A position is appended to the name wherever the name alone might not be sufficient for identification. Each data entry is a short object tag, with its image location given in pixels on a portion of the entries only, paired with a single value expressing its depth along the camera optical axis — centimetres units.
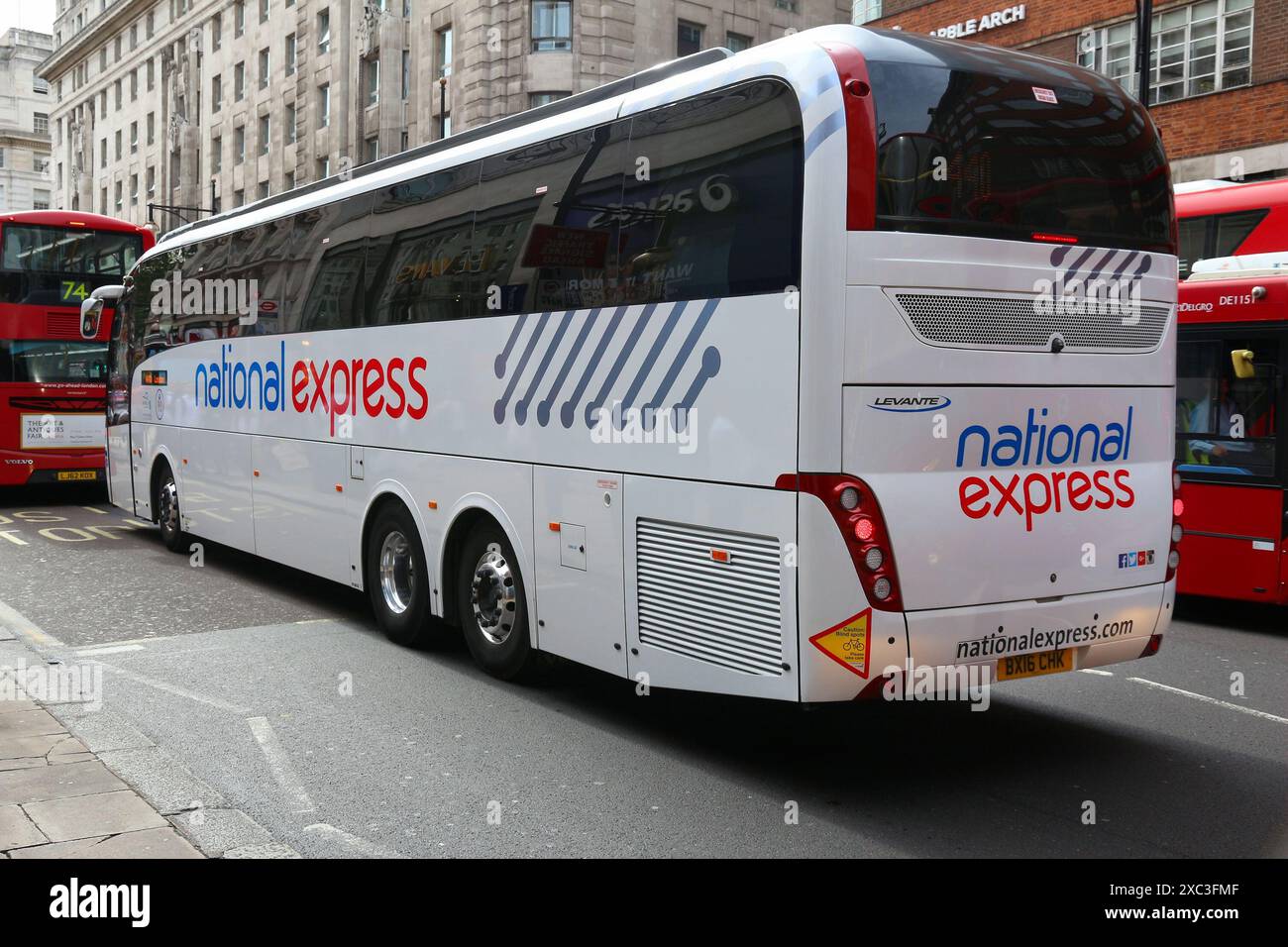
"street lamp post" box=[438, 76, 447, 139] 3706
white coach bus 540
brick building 2286
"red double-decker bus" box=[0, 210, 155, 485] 1864
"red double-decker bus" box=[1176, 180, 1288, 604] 998
